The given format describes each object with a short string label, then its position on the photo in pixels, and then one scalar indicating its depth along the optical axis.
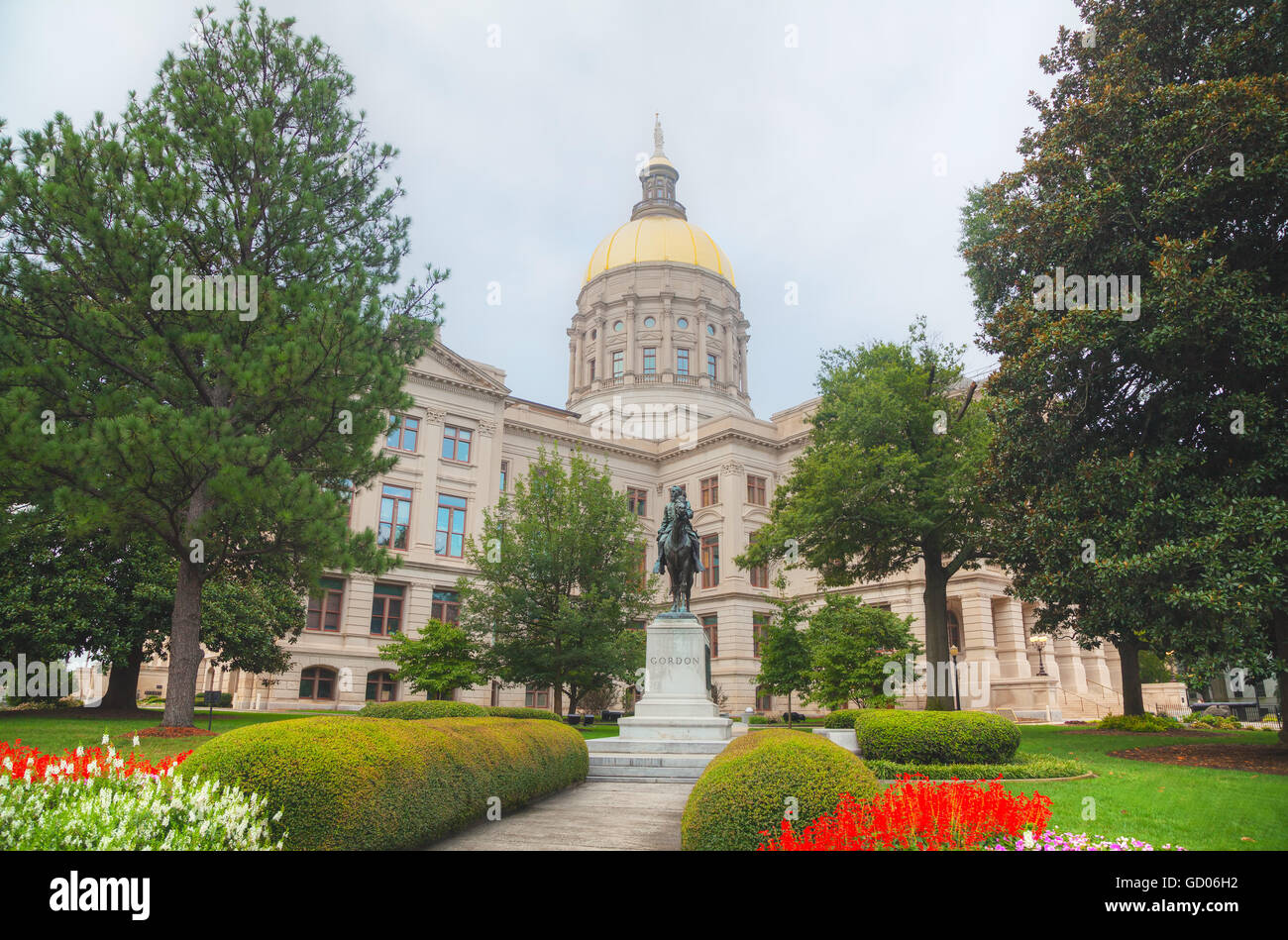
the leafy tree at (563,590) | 31.23
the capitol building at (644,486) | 42.72
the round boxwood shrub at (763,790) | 6.66
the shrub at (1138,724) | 28.11
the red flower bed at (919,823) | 5.95
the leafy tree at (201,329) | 16.59
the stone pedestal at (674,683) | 19.12
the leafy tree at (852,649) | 29.08
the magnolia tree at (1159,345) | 14.69
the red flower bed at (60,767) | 6.91
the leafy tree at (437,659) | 29.78
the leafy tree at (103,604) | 23.59
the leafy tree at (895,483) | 26.02
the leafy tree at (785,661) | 34.03
